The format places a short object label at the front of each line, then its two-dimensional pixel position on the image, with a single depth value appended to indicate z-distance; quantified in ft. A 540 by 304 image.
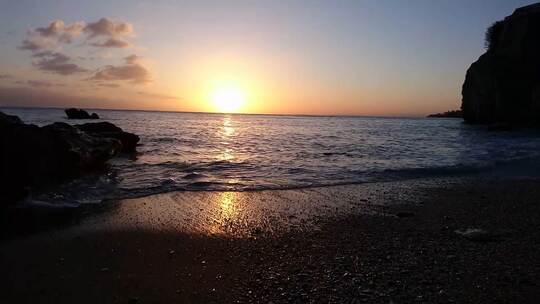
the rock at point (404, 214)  24.65
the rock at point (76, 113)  225.56
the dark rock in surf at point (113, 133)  60.90
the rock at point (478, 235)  19.43
